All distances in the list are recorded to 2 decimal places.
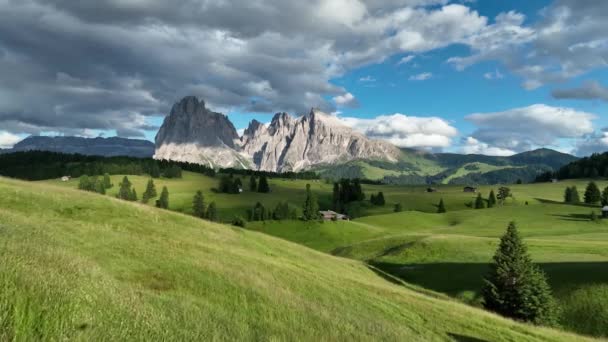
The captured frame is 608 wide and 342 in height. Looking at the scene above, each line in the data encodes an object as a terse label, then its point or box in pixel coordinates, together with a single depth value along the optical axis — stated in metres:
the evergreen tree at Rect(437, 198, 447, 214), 177.68
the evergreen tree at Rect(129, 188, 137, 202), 177.12
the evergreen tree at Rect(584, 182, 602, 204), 160.50
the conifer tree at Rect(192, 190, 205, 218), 151.38
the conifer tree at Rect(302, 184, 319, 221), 129.25
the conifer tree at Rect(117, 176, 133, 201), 173.91
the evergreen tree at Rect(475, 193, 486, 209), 182.12
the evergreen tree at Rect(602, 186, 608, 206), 144.90
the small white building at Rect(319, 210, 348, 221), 157.02
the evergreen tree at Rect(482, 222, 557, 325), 41.78
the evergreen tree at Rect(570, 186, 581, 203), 178.62
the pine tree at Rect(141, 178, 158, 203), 185.25
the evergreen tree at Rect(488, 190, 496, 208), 181.25
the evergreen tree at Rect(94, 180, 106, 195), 182.26
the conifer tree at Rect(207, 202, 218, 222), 147.12
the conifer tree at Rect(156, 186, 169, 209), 164.74
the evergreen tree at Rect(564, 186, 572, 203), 181.50
